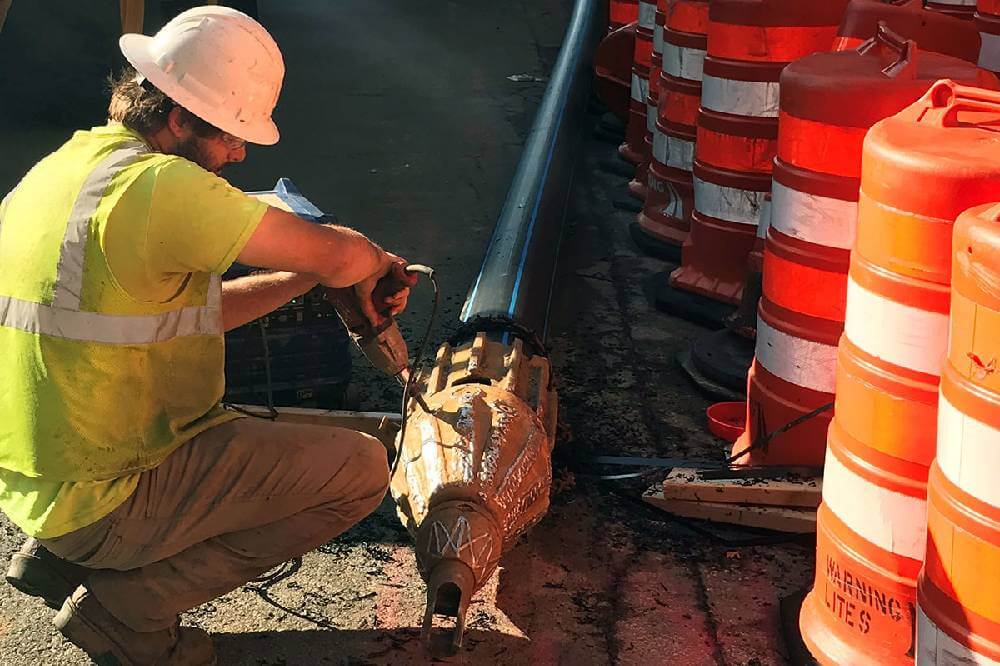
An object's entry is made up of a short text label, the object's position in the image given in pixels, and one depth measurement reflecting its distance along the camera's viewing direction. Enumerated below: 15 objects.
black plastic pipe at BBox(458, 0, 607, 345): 4.94
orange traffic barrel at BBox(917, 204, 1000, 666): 2.50
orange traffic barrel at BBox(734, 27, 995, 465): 4.08
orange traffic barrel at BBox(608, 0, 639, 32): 11.22
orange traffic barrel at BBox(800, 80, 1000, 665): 2.89
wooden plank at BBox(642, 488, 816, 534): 4.18
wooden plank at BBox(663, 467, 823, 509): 4.20
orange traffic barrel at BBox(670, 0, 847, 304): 5.77
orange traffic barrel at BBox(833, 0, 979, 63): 4.91
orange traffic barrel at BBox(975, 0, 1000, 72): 6.33
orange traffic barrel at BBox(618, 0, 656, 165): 8.70
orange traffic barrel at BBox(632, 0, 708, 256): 6.90
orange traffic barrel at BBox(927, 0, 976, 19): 6.59
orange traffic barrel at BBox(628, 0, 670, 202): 7.74
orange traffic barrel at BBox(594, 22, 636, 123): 10.02
